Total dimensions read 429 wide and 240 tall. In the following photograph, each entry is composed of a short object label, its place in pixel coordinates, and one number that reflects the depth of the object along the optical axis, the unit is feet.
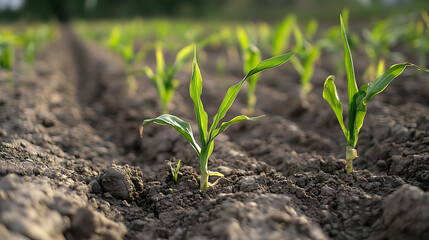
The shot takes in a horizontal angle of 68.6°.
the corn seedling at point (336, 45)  9.85
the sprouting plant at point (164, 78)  7.54
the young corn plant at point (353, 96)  4.58
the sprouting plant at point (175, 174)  5.13
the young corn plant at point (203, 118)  4.56
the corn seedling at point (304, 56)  8.48
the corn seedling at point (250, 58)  7.54
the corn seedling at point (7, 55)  9.44
